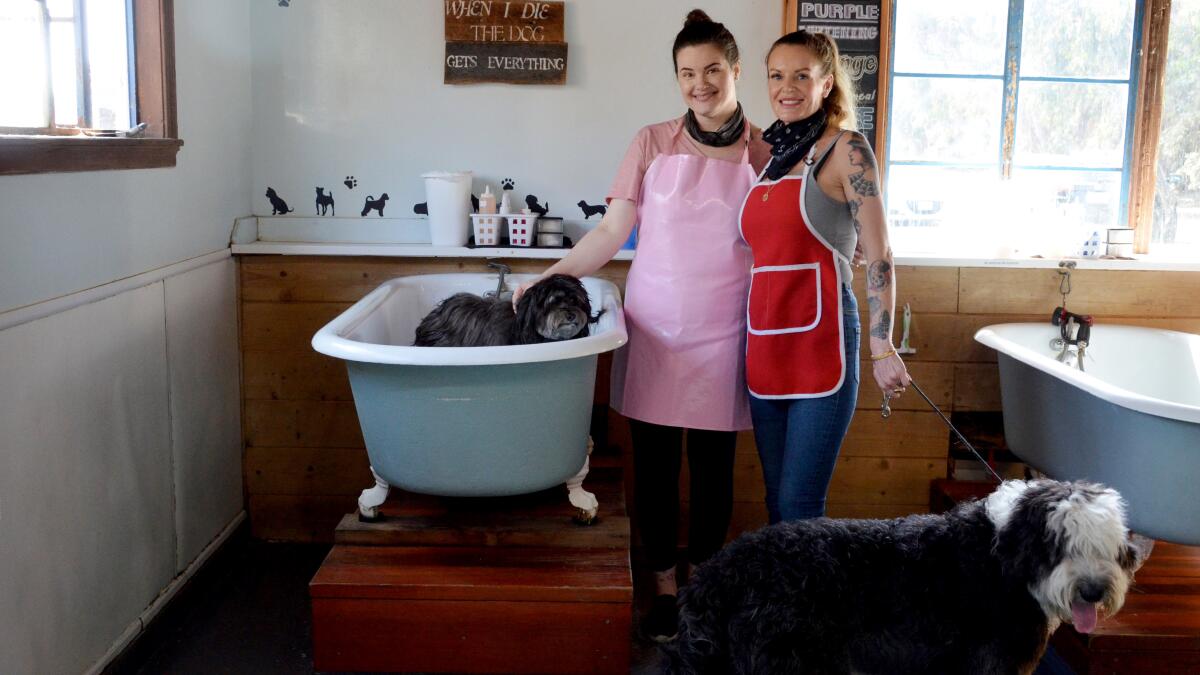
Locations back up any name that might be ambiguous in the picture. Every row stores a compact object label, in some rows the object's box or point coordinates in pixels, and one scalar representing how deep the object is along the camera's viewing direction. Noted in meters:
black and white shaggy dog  1.70
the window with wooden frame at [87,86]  2.11
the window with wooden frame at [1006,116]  3.51
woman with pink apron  2.51
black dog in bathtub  2.47
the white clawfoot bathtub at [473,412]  2.26
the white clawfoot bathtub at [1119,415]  2.41
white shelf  3.30
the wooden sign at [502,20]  3.38
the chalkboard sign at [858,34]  3.39
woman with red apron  2.19
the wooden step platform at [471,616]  2.28
